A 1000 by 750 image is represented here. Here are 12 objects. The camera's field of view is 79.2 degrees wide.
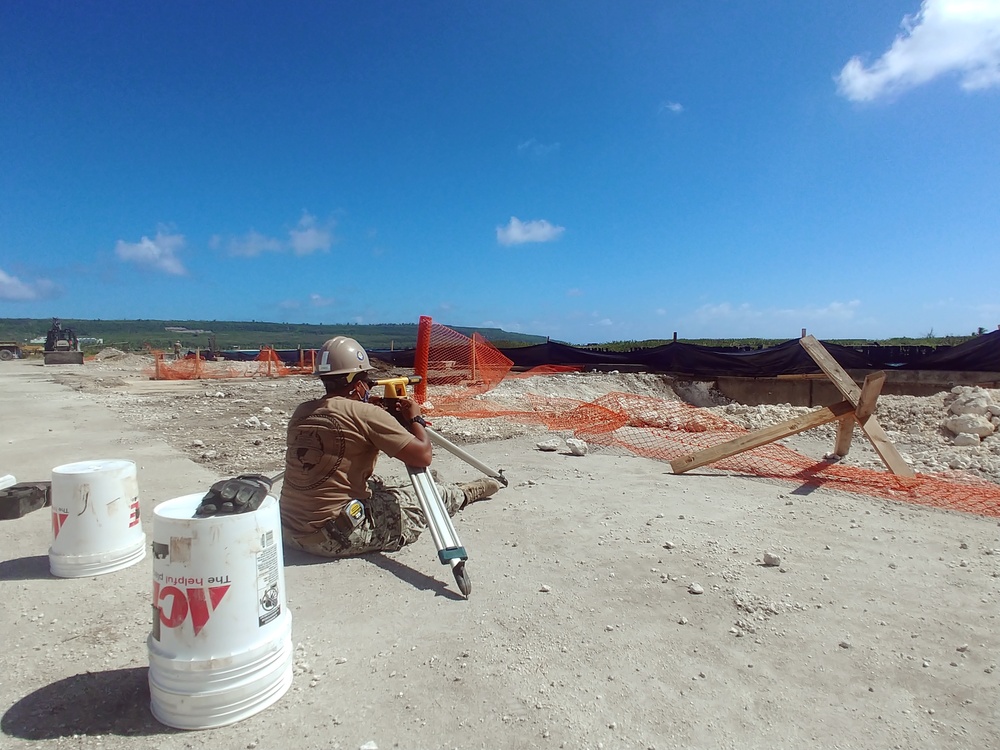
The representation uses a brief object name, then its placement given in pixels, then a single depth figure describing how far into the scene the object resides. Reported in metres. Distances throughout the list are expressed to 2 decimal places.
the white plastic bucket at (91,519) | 3.32
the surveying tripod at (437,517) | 3.30
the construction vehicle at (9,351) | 40.16
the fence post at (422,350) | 10.20
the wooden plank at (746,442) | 6.04
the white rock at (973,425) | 8.59
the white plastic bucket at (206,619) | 2.07
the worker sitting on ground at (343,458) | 3.49
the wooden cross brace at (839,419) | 6.00
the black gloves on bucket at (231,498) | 2.16
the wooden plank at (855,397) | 5.87
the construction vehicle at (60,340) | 38.69
